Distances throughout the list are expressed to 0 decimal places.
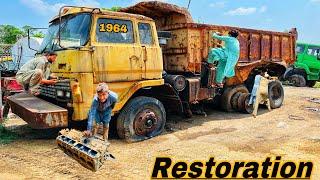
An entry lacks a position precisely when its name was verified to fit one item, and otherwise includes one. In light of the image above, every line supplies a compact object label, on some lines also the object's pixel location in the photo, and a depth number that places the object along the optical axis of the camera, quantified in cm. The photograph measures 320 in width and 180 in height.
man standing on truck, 637
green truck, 1298
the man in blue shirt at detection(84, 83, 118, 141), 390
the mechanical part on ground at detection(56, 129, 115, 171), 343
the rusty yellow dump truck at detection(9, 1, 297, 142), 458
